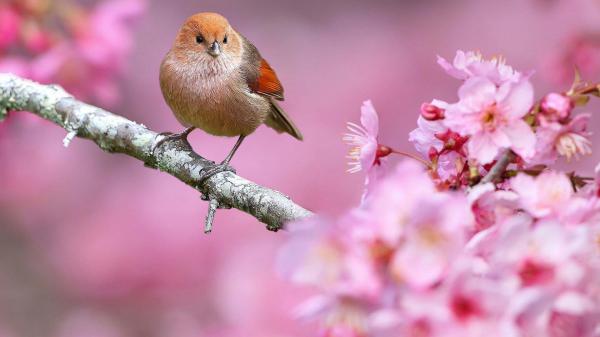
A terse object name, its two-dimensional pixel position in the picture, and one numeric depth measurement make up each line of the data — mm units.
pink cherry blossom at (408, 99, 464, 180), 3542
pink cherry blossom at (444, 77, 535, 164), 3522
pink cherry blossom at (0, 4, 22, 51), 3741
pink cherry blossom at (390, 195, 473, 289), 2932
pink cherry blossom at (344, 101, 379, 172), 3547
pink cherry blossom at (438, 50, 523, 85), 3530
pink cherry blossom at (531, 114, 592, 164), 3523
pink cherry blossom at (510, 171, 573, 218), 3309
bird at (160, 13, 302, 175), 3700
